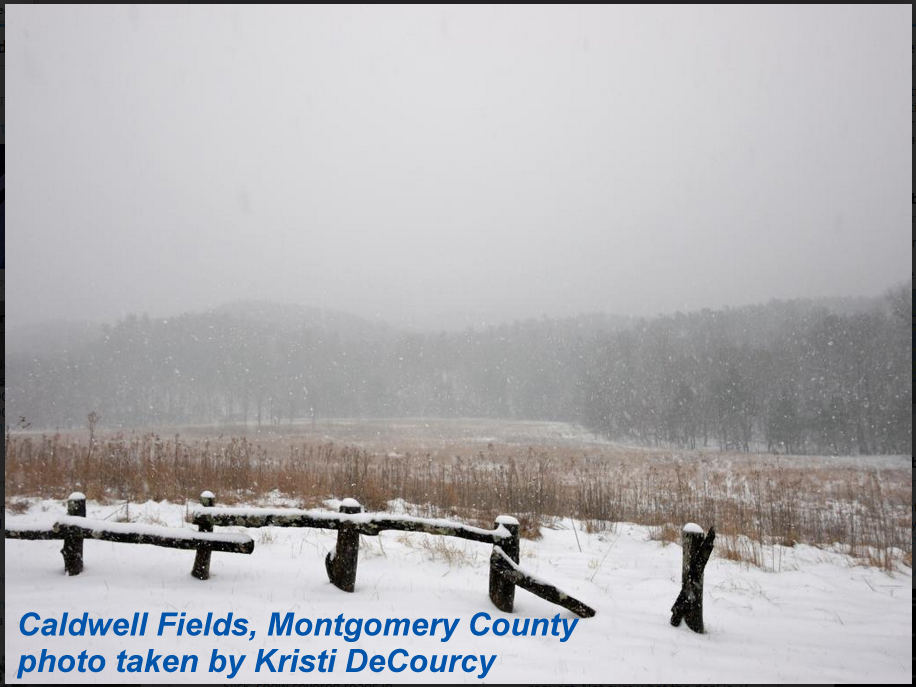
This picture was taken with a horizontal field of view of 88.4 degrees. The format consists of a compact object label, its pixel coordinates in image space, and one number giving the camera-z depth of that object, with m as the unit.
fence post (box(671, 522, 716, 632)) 4.44
